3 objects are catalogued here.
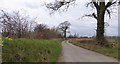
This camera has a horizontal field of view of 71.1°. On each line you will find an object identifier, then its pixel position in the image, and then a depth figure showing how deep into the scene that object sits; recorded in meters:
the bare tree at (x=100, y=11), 10.72
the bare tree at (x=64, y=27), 36.07
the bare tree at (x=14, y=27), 4.70
